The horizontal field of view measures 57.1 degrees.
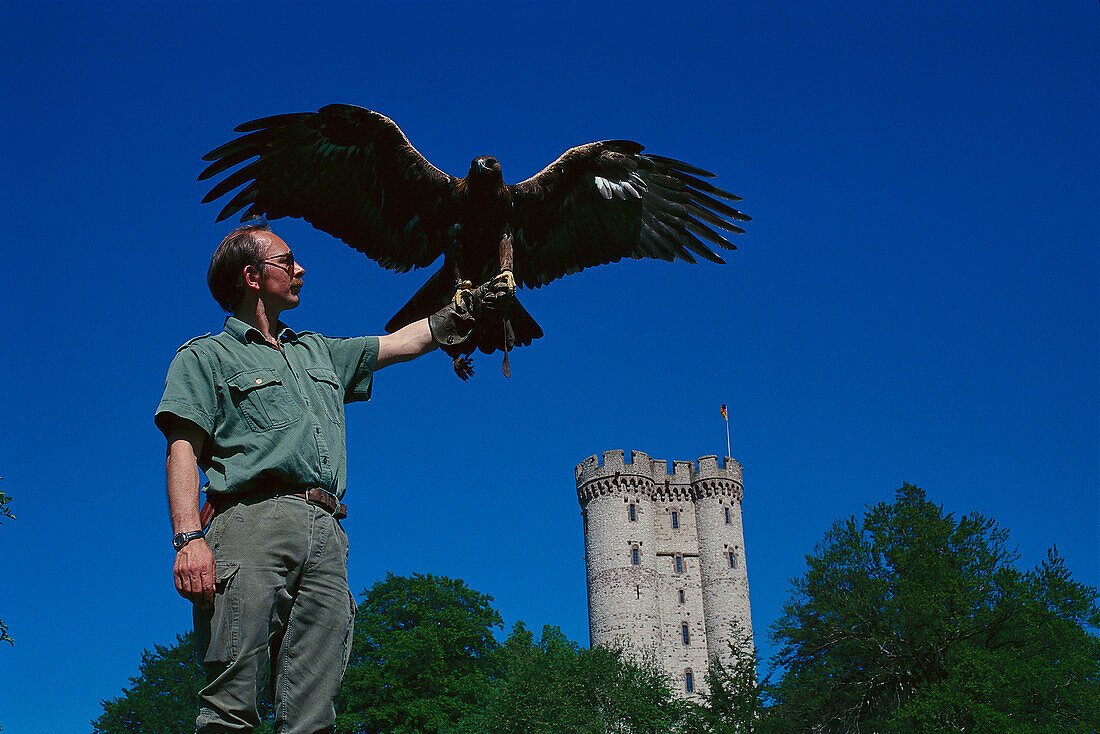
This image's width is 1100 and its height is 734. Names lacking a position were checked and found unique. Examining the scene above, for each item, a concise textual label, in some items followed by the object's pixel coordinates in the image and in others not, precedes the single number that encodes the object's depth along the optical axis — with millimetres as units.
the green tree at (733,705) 26047
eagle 5227
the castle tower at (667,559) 55250
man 2742
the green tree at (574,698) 30141
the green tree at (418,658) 31766
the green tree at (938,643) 22094
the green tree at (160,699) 33219
